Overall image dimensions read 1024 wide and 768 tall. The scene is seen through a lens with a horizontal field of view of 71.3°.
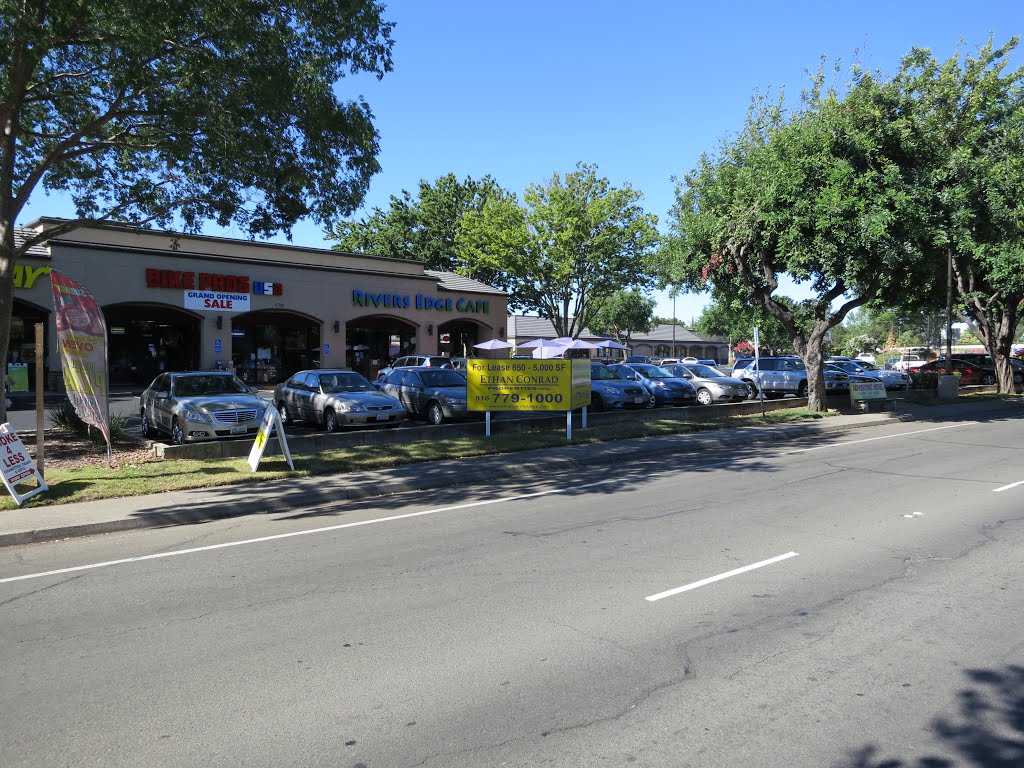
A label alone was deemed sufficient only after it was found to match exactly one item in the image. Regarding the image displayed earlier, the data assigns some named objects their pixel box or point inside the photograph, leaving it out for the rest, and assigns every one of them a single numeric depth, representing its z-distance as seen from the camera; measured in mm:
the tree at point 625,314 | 67188
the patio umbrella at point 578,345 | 27397
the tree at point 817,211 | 18438
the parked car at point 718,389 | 24812
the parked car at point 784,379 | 27547
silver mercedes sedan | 13859
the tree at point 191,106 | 10719
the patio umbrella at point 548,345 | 26812
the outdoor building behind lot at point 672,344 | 74644
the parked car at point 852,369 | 29142
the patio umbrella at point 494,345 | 34844
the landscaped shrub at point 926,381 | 31500
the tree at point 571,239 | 36875
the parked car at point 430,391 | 18406
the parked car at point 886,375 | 33031
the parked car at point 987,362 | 35219
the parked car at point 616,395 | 21500
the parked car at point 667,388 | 23312
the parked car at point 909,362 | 52162
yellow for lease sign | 16188
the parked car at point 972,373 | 38125
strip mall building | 27406
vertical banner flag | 11516
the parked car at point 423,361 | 30438
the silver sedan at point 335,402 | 16641
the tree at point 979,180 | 19625
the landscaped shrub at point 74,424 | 14609
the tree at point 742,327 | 25109
